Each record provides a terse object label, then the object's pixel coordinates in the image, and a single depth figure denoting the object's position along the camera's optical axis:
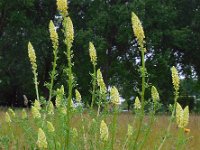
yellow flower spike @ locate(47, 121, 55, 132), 3.23
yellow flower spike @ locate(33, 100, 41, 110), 3.76
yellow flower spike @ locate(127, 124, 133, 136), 3.72
